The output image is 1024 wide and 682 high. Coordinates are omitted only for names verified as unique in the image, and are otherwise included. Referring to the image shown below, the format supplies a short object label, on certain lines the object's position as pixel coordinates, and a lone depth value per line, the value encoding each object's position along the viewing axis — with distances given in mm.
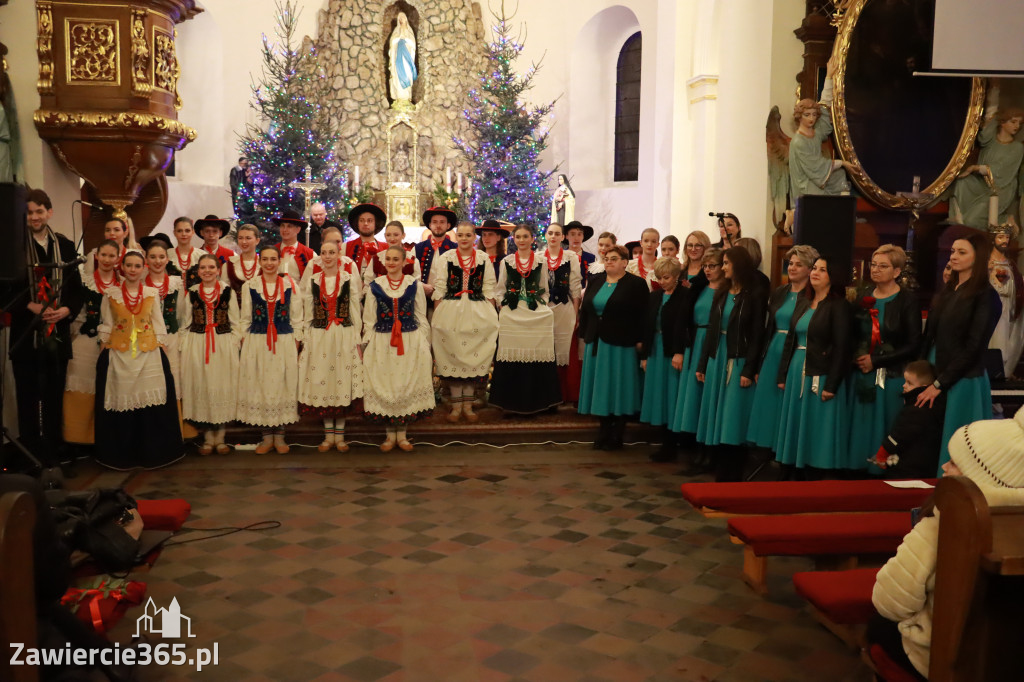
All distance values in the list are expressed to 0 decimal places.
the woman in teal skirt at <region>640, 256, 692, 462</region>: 7398
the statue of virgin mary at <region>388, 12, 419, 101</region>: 17438
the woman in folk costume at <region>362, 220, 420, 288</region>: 8016
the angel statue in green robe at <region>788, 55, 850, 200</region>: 8914
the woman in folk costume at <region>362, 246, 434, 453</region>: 7602
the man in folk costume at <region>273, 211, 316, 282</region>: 8263
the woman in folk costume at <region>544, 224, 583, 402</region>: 8773
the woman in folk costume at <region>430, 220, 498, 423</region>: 8305
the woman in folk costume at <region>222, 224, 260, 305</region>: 8234
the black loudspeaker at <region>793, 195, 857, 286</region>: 6223
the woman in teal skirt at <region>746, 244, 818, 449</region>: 6223
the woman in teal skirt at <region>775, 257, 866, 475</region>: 5824
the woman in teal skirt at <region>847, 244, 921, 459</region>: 5848
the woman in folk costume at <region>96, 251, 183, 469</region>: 6953
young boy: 5414
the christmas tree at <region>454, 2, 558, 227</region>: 15758
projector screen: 8484
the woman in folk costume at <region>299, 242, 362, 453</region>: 7504
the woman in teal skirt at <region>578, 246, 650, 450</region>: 7625
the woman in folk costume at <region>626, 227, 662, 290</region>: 8531
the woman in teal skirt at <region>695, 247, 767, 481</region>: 6453
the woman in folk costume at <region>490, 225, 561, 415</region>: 8375
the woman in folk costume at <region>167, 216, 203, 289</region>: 7992
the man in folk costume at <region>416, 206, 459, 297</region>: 9062
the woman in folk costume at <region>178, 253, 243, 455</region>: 7496
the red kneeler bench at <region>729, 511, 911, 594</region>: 4176
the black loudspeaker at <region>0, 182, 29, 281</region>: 5262
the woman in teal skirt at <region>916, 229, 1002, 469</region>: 5422
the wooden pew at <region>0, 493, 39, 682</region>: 2559
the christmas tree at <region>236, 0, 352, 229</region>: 14539
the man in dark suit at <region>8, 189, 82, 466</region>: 6617
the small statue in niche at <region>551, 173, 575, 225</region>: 15828
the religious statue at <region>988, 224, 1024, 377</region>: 9242
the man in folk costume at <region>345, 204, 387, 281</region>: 8500
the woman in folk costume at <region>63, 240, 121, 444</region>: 7152
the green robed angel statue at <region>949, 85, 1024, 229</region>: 9469
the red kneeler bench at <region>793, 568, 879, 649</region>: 3533
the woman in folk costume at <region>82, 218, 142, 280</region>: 7141
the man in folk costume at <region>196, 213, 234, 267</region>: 8508
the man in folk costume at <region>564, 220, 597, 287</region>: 9703
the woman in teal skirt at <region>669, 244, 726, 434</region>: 6891
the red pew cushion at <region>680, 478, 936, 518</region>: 4652
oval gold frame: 8930
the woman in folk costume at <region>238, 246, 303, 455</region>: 7473
